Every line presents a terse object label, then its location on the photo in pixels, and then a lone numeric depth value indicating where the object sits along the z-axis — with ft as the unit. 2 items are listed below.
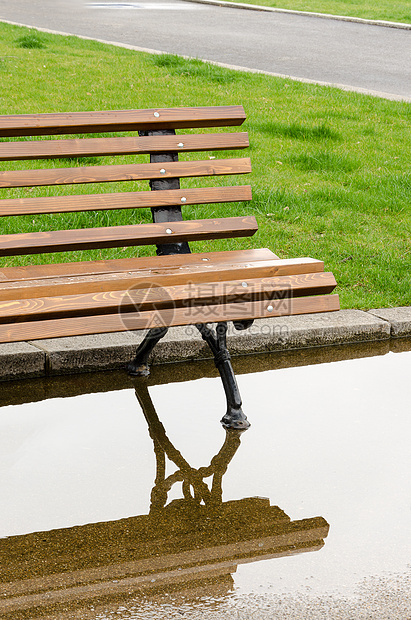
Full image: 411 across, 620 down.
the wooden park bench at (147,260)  16.88
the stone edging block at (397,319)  26.63
